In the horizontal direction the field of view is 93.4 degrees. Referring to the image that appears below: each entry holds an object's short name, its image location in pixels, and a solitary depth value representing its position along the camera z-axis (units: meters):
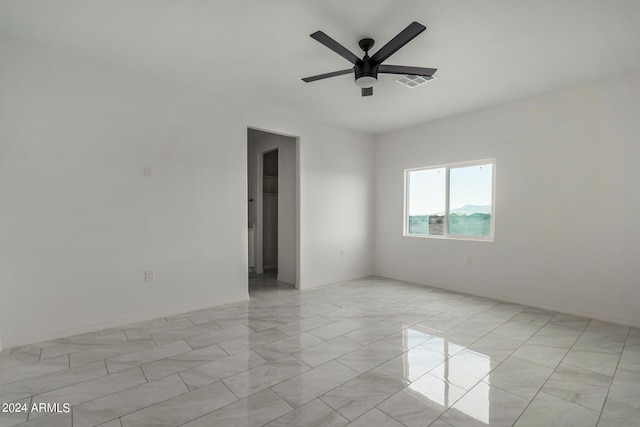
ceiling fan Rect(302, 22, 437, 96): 2.42
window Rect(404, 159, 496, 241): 4.54
